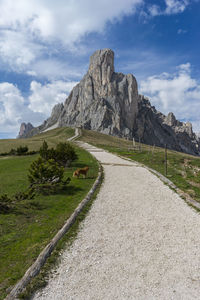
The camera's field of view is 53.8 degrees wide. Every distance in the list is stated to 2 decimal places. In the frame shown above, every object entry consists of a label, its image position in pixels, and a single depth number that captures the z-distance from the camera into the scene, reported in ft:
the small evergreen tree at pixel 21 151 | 136.95
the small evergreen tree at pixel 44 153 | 84.22
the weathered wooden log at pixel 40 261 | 18.44
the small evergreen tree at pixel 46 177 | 54.03
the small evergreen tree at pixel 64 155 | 86.22
